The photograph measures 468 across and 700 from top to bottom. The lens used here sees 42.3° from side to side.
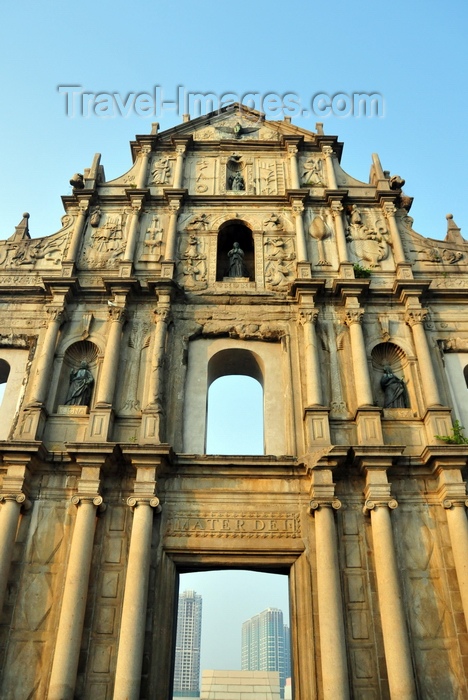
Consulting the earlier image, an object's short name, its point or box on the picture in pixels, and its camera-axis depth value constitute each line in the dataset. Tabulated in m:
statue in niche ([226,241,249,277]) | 15.25
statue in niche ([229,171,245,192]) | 16.70
